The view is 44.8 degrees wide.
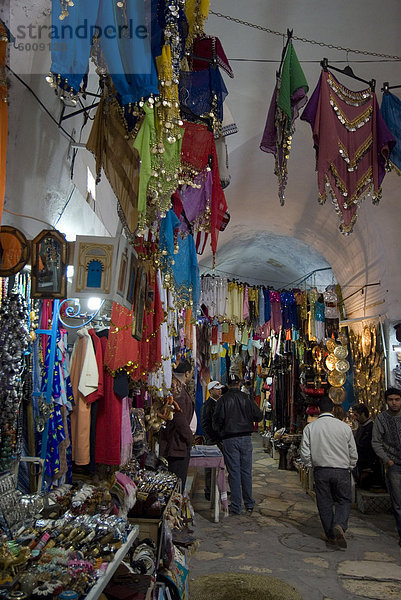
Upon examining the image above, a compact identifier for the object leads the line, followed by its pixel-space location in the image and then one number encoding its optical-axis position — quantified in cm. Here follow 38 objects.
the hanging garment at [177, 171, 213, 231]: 422
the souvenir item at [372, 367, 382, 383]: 834
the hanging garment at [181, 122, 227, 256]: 351
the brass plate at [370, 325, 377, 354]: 856
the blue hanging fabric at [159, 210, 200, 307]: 432
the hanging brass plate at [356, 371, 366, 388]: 901
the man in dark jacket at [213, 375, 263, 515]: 653
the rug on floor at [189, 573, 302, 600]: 393
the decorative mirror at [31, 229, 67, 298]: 264
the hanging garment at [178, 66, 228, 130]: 410
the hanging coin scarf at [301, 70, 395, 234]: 494
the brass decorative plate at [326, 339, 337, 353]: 1052
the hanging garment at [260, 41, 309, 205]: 473
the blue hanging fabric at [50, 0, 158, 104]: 198
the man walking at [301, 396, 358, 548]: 540
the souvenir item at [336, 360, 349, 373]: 1038
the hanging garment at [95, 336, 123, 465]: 374
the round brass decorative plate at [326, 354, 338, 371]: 1043
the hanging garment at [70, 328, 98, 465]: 366
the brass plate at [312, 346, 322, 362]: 1099
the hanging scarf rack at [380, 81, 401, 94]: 507
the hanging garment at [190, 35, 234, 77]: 421
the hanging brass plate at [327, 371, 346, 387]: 1044
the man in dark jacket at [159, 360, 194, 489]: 539
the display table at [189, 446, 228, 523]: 615
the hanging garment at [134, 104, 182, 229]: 273
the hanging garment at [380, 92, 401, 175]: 523
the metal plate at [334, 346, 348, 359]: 1041
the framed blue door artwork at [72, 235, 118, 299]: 277
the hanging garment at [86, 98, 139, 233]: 290
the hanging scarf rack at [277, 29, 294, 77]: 469
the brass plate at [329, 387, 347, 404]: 1035
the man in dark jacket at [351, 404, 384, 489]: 693
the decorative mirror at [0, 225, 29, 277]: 250
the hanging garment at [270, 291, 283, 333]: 1120
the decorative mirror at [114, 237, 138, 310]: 289
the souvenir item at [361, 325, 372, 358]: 881
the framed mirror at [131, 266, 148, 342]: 348
